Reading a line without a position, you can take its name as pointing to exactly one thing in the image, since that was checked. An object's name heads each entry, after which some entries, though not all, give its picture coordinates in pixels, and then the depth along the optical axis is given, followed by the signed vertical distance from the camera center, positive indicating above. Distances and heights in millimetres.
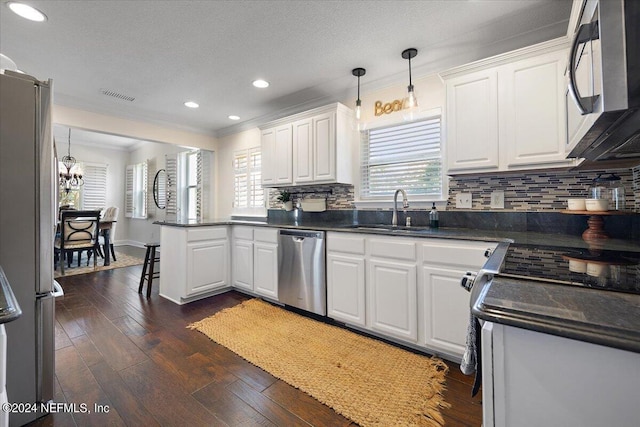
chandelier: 5340 +771
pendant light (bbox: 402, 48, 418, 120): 2256 +1027
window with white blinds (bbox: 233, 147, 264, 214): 4254 +512
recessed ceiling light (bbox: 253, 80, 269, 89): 2984 +1425
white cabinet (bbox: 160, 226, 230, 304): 3105 -545
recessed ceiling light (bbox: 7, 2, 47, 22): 1828 +1381
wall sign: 2816 +1111
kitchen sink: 2527 -131
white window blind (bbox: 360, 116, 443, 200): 2670 +545
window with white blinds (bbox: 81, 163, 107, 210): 6656 +705
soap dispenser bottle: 2525 -51
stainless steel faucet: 2605 +98
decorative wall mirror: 6139 +586
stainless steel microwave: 678 +378
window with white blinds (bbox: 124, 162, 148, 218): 6801 +627
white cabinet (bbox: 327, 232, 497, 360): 1844 -546
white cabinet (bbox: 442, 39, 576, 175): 1825 +718
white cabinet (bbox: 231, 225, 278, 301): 3002 -522
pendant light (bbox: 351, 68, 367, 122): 2596 +1384
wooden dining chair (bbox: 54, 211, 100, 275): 4430 -283
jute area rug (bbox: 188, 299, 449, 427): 1495 -1023
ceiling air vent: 3172 +1417
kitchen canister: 1759 +145
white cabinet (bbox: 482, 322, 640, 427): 467 -308
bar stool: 3379 -577
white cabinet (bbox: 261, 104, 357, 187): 2973 +757
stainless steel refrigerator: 1321 -60
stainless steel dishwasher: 2586 -547
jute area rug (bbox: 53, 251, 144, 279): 4515 -887
